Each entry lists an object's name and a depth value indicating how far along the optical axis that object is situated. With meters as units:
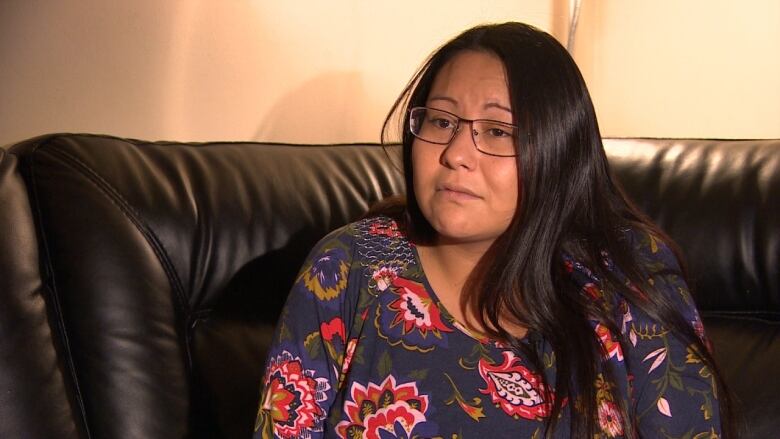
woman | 1.12
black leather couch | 1.17
